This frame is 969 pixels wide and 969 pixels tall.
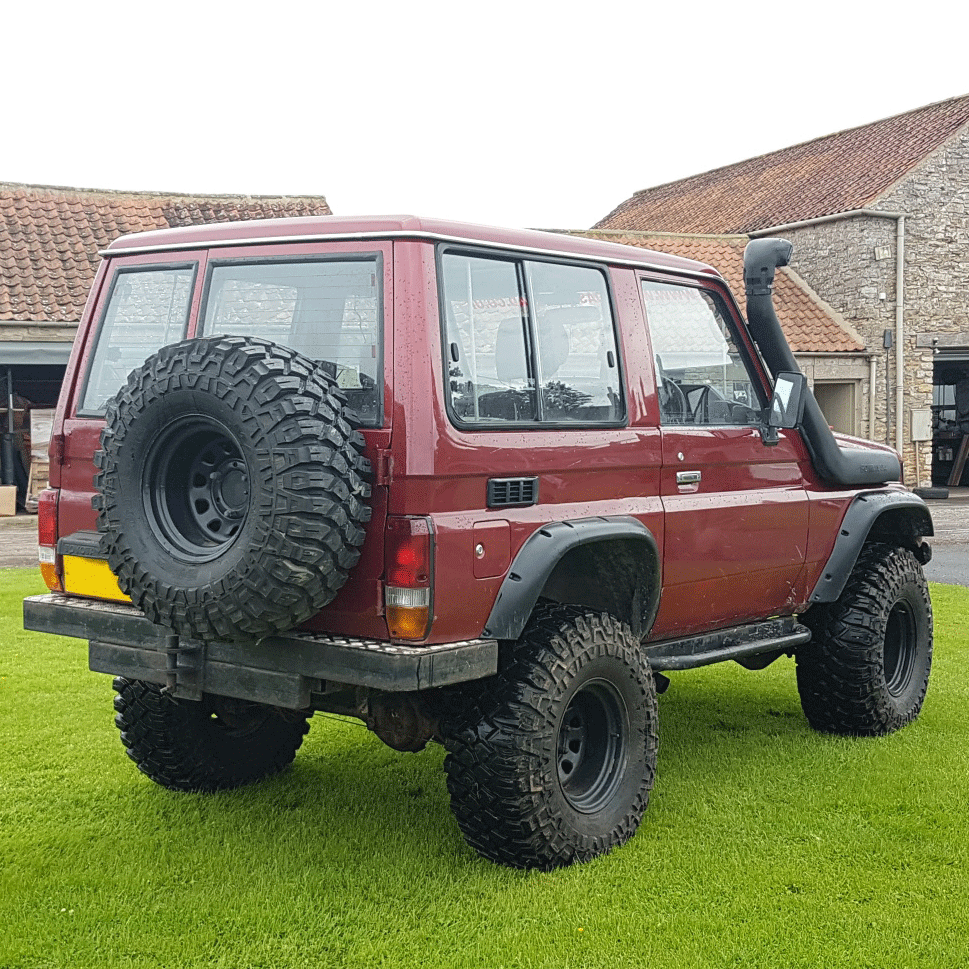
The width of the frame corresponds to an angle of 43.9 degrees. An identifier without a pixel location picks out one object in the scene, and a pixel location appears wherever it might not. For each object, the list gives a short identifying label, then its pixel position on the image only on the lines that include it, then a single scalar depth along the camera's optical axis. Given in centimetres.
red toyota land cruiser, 374
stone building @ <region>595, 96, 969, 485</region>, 2458
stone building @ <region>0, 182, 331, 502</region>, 1888
